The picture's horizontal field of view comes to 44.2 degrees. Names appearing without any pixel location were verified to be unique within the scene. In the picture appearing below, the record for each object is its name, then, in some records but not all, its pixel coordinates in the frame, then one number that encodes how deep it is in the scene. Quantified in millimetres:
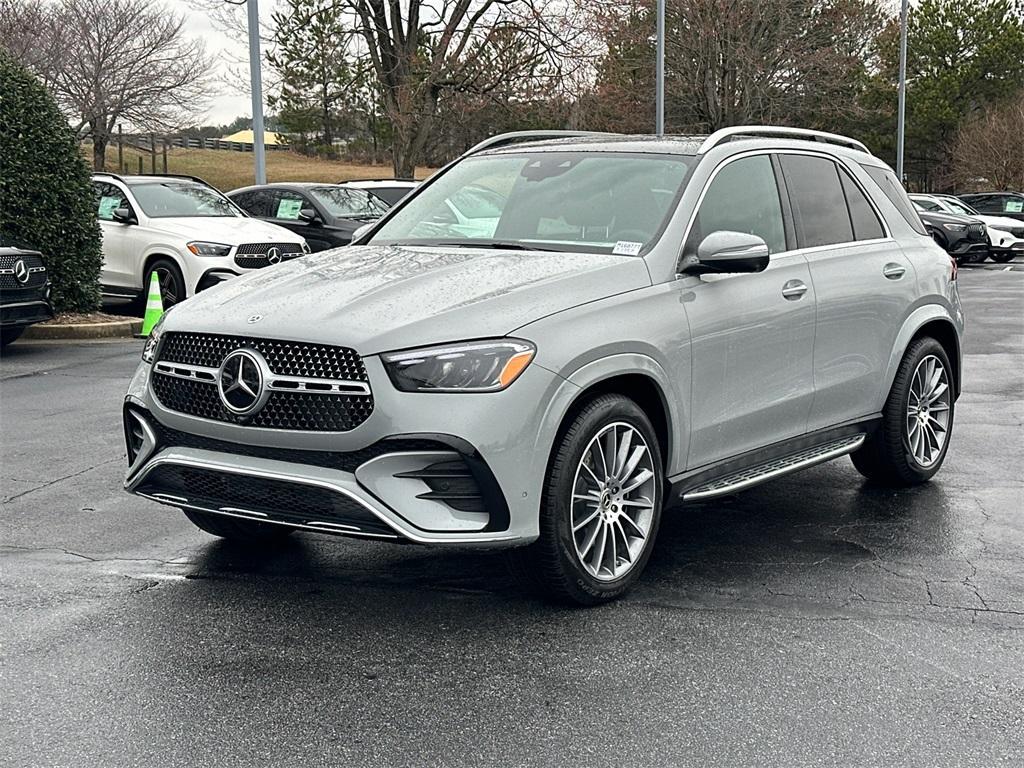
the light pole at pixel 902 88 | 38812
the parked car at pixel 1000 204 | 33062
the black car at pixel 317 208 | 16969
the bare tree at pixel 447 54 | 29656
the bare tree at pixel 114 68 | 38781
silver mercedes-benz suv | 4297
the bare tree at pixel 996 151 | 46875
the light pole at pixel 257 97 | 19703
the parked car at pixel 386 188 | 18703
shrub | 13094
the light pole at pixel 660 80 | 28444
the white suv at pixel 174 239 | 14312
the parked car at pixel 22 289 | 11391
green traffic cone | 13344
